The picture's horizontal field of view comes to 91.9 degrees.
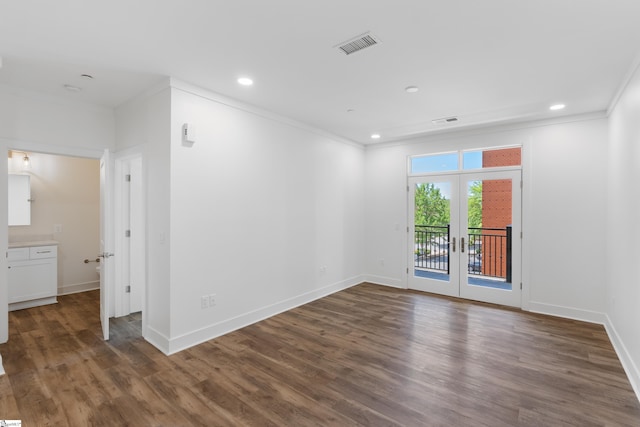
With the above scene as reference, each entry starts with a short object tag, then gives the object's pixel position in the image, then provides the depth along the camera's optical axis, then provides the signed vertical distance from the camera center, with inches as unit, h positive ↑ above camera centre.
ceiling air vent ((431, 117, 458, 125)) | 173.3 +51.6
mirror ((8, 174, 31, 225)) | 185.5 +7.4
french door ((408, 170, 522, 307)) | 183.2 -16.0
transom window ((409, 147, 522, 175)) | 185.0 +32.5
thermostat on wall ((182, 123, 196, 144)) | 125.6 +32.0
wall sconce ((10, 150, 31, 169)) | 190.4 +31.6
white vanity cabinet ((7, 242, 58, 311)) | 172.2 -36.8
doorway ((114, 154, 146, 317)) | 159.2 -11.5
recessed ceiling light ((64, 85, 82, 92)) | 128.3 +51.8
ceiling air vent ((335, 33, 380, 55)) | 92.0 +51.6
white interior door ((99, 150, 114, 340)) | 134.3 -11.9
